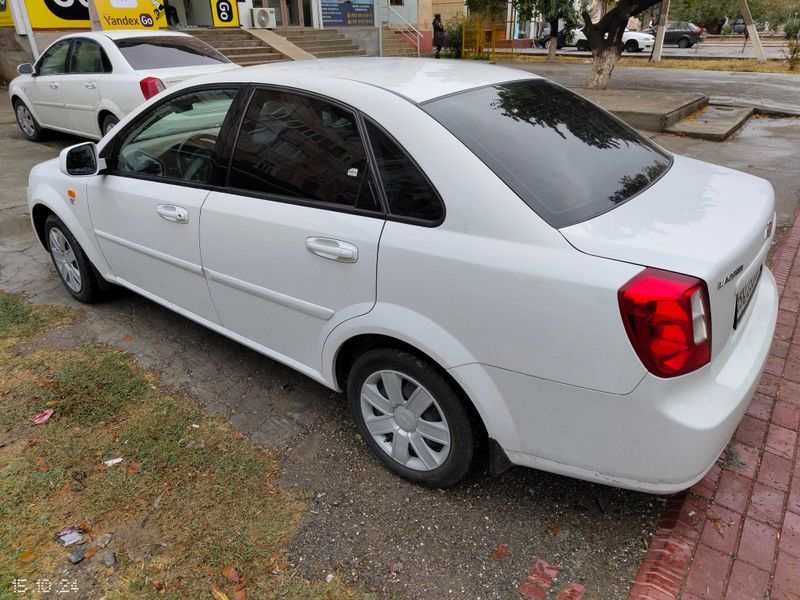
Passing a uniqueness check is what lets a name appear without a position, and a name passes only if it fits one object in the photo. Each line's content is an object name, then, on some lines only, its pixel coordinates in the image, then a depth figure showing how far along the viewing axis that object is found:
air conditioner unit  16.55
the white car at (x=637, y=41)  32.34
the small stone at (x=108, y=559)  2.23
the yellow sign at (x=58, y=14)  13.41
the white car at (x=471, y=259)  1.85
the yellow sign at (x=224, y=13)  15.78
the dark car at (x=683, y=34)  35.56
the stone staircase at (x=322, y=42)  17.31
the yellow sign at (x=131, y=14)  12.88
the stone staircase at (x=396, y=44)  21.72
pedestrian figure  24.70
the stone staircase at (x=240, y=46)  14.85
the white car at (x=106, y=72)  7.35
